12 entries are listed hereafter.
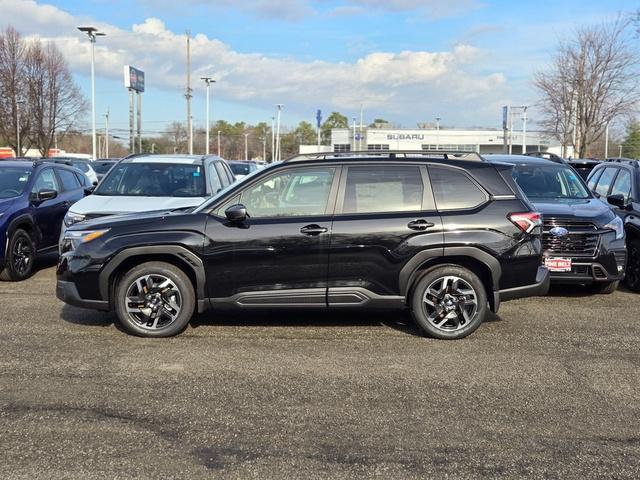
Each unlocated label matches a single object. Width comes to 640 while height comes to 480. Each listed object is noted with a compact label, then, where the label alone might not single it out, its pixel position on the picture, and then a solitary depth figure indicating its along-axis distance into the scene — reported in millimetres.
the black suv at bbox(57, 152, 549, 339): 5672
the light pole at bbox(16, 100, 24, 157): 37844
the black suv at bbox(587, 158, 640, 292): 8203
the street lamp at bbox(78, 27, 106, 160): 34662
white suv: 8125
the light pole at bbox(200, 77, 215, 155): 53188
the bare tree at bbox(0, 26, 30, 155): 37469
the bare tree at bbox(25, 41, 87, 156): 38562
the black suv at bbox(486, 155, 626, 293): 7281
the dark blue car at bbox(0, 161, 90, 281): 8336
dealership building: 76562
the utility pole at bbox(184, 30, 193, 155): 41188
